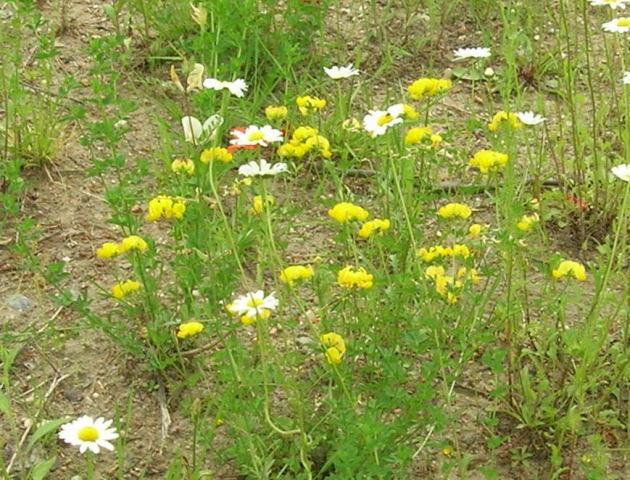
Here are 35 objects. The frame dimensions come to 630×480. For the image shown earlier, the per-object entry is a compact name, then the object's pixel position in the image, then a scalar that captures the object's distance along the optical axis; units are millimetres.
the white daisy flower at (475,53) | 2824
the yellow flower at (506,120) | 2494
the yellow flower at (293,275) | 2207
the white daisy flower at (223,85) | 2490
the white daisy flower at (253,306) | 2131
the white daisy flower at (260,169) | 2150
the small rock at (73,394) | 2680
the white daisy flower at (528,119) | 2482
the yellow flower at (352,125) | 3129
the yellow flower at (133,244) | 2449
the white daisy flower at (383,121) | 2355
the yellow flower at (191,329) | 2336
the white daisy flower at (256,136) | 2408
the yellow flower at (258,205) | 2478
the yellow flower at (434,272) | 2457
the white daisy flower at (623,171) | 2320
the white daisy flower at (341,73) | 2809
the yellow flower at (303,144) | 2686
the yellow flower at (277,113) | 2709
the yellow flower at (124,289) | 2543
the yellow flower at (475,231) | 2490
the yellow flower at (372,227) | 2441
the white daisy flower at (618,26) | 2680
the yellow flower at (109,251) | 2477
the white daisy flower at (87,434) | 2051
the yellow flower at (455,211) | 2396
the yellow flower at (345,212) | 2342
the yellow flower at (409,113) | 2445
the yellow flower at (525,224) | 2428
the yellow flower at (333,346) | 2217
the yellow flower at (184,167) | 2610
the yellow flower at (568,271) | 2375
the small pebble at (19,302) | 2912
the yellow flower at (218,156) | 2539
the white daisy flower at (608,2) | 2766
